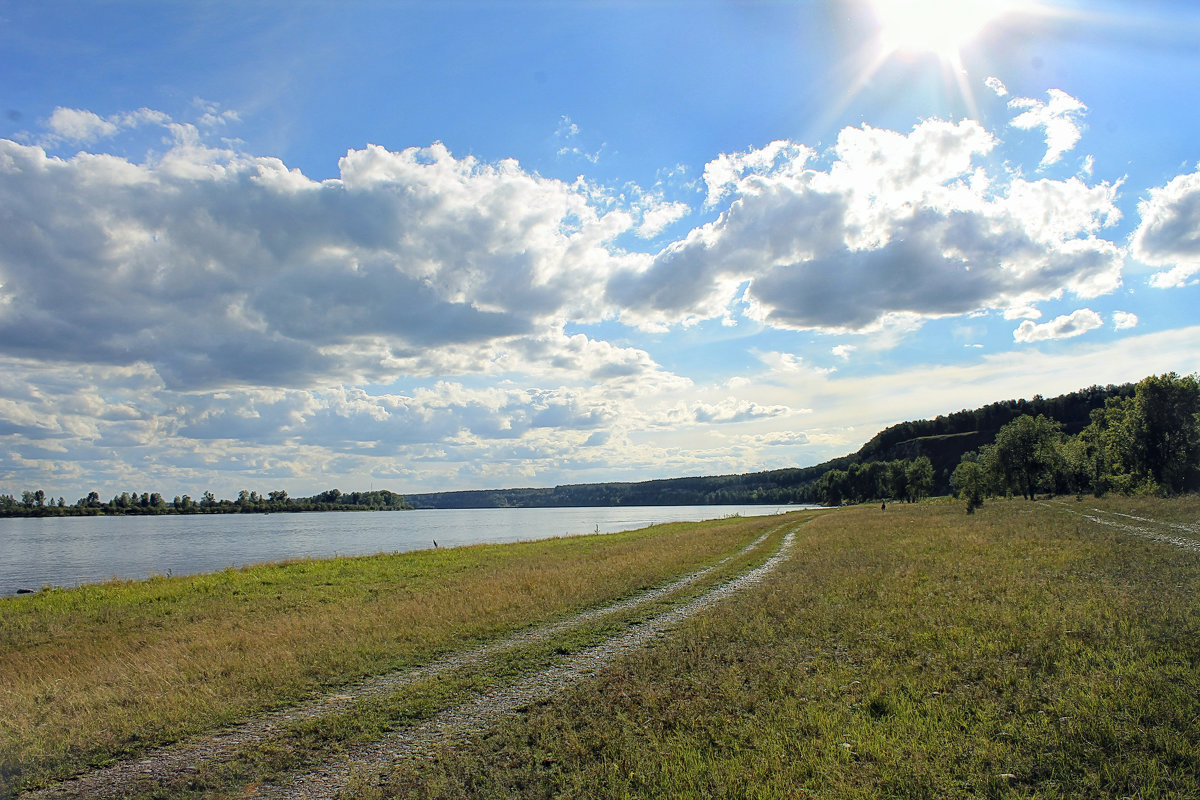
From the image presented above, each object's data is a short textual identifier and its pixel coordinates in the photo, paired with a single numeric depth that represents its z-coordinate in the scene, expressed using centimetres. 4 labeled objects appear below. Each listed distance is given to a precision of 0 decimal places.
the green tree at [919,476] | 12988
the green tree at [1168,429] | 6262
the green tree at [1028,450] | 8212
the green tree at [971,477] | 8931
